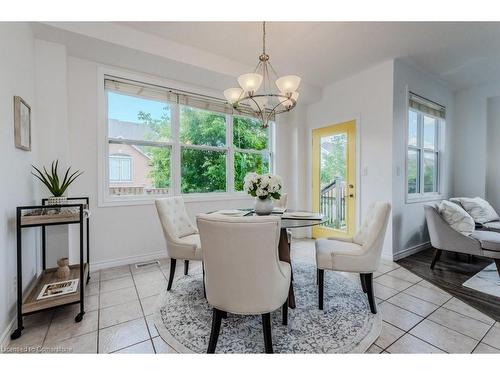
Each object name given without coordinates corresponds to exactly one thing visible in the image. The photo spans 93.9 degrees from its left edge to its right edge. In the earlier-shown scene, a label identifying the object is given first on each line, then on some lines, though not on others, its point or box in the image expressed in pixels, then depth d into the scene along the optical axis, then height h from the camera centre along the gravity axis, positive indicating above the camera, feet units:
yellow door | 12.46 +0.43
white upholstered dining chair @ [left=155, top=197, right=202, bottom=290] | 7.36 -1.74
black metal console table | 5.35 -2.49
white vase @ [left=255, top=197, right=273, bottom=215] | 7.47 -0.67
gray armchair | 8.36 -2.10
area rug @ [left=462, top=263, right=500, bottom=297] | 7.65 -3.43
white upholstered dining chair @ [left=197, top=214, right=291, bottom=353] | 4.11 -1.52
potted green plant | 6.79 +0.04
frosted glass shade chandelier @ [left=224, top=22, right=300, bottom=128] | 6.82 +2.86
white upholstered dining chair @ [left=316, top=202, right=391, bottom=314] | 6.19 -1.94
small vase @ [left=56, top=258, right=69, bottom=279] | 7.00 -2.57
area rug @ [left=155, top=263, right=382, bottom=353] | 4.98 -3.42
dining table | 6.11 -1.04
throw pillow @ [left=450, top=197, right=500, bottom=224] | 11.32 -1.20
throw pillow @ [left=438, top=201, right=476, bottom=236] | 9.24 -1.33
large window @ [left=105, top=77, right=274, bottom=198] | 10.19 +2.10
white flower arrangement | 7.16 +0.00
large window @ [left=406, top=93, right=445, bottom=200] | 12.05 +2.10
